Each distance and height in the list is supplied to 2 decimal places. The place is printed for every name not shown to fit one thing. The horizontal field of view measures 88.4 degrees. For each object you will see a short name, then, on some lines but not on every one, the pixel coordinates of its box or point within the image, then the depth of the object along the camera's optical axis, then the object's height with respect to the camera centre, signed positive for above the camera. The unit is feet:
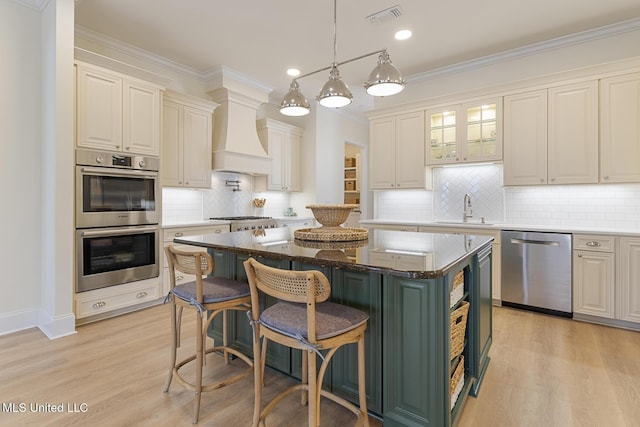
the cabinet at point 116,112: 10.09 +3.34
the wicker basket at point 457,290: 5.51 -1.37
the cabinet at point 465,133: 13.01 +3.28
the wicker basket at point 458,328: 5.56 -2.06
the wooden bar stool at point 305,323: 4.44 -1.62
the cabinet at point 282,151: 17.84 +3.45
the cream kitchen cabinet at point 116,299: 10.11 -2.87
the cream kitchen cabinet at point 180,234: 12.26 -0.83
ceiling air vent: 10.24 +6.32
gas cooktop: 15.42 -0.26
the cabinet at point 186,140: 13.20 +3.04
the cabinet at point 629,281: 9.70 -2.04
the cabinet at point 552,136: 11.14 +2.74
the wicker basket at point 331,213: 7.45 -0.01
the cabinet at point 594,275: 10.06 -1.99
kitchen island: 4.88 -1.63
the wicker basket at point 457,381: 5.67 -3.04
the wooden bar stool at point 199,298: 5.81 -1.58
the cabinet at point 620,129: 10.44 +2.70
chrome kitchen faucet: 14.29 +0.14
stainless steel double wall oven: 10.03 -0.19
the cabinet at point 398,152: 14.67 +2.81
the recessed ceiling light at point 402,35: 11.64 +6.38
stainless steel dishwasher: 10.76 -2.01
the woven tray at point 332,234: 7.13 -0.49
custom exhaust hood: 15.14 +3.94
